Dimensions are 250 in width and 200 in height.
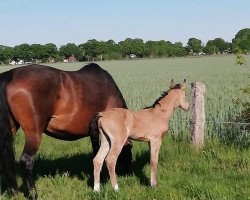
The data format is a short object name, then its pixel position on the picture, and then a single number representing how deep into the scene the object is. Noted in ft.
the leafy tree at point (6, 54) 392.06
